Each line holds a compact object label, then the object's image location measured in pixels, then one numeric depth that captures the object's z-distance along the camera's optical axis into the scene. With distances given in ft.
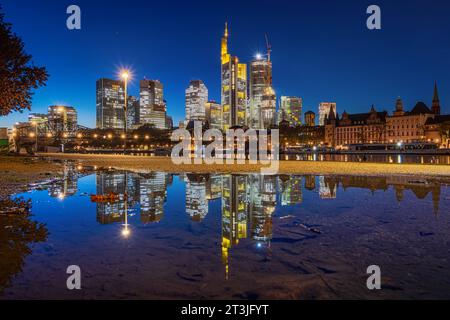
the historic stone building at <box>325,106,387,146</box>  574.15
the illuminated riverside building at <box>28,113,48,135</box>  524.28
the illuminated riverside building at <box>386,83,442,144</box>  522.88
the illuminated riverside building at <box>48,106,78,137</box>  475.31
